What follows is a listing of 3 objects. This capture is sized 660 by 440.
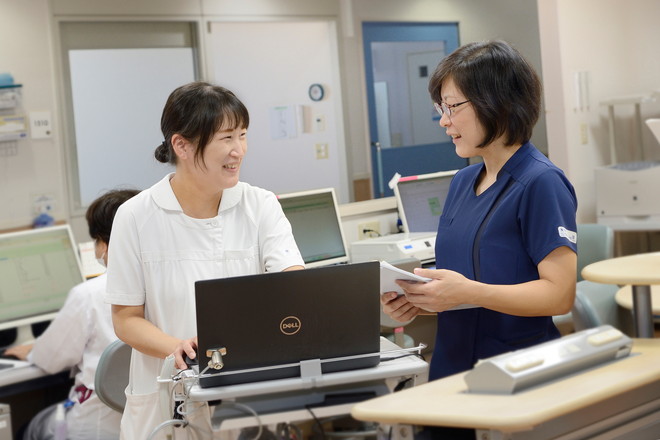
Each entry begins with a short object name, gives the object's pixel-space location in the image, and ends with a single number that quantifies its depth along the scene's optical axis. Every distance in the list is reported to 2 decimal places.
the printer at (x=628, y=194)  5.41
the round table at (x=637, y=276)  2.38
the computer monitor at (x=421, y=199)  4.62
